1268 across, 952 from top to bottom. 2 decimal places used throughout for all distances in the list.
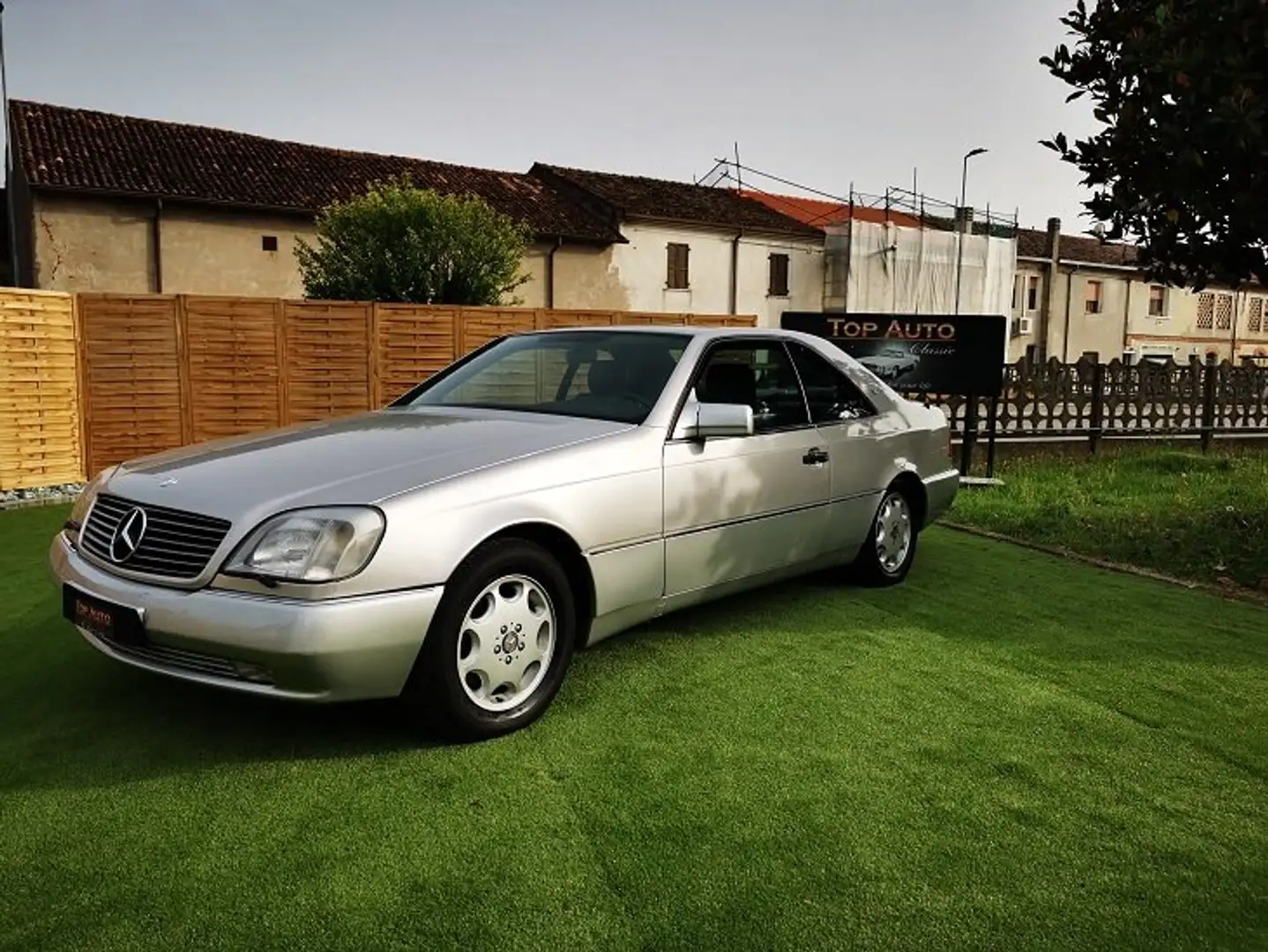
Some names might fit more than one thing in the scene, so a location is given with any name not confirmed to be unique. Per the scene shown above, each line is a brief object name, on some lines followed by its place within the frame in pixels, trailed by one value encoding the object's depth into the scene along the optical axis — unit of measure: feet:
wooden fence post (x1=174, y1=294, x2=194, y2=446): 33.17
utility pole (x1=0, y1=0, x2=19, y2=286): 71.97
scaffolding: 109.19
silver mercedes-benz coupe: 9.70
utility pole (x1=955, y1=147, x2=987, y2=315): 120.06
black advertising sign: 33.04
